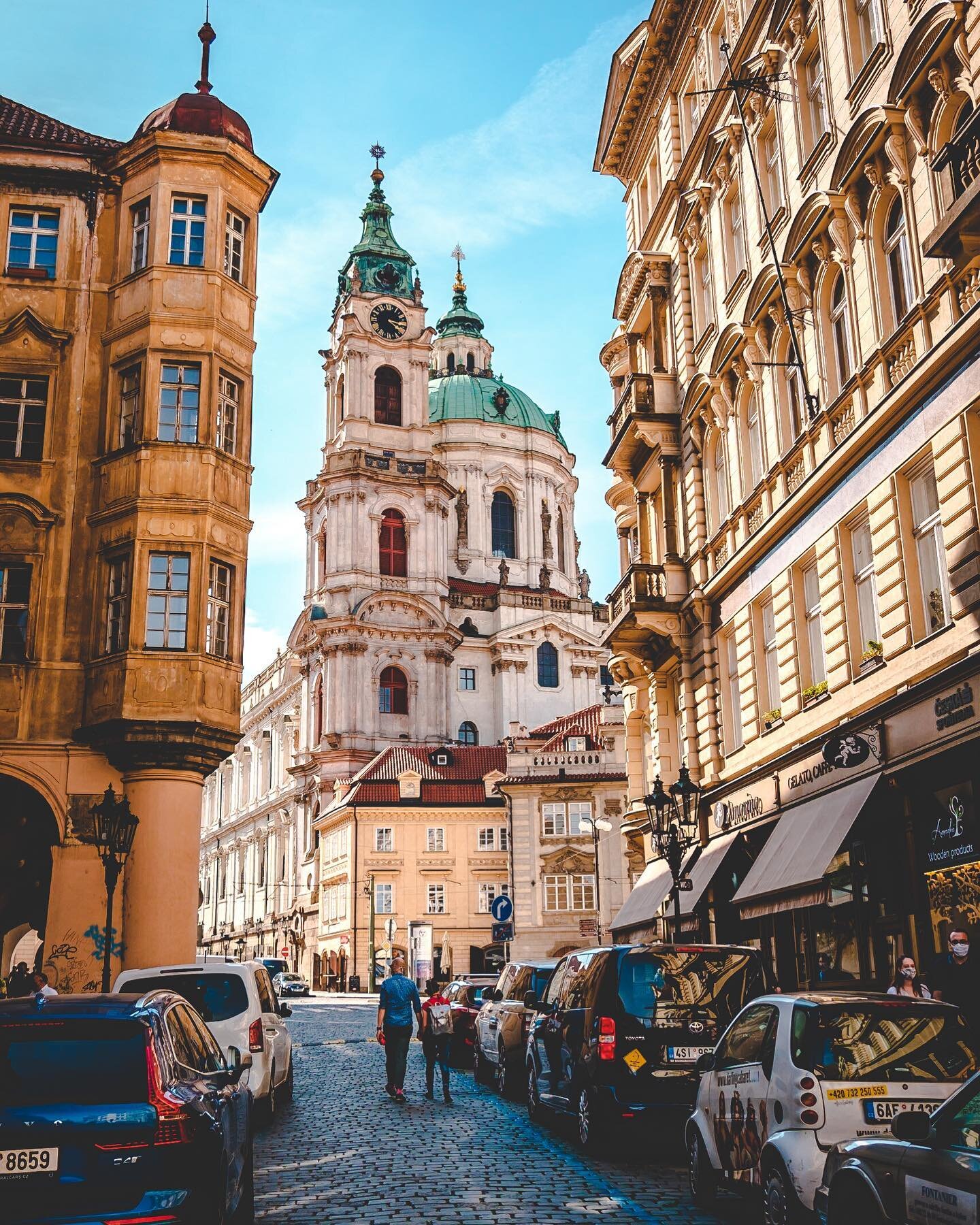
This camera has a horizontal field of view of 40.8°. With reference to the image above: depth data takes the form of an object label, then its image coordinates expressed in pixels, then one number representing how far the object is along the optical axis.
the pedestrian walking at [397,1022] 17.59
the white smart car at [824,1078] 7.99
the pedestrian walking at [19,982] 21.75
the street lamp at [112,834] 20.27
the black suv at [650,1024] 12.09
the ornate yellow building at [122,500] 23.61
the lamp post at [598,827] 39.62
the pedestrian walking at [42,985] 18.77
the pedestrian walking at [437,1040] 18.20
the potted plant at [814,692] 19.67
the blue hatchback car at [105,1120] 6.52
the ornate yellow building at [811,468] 15.81
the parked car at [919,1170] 5.55
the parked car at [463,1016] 23.45
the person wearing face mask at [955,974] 13.12
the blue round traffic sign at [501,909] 25.31
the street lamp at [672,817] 21.12
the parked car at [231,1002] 14.96
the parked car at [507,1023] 18.33
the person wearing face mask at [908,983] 13.50
